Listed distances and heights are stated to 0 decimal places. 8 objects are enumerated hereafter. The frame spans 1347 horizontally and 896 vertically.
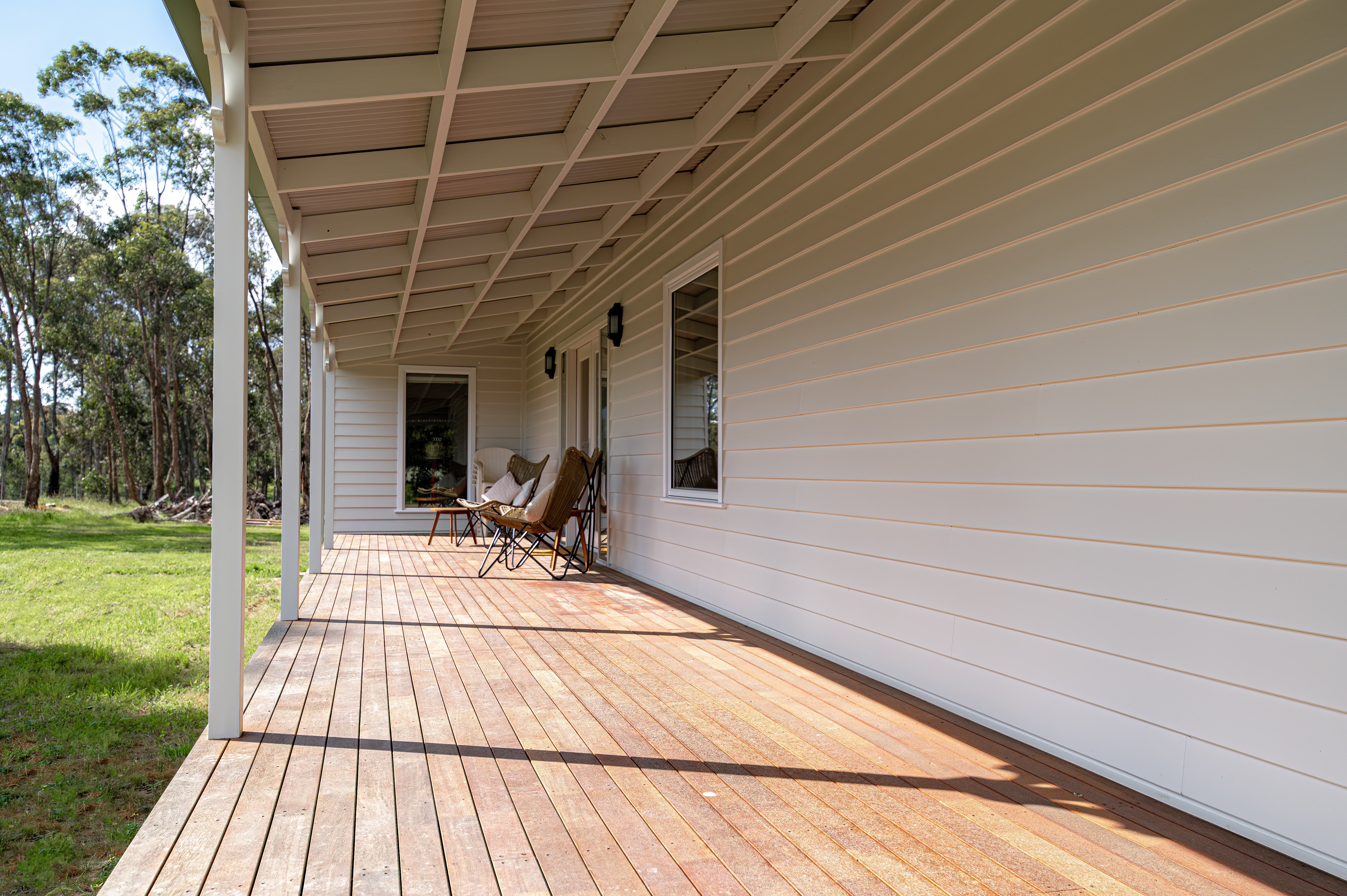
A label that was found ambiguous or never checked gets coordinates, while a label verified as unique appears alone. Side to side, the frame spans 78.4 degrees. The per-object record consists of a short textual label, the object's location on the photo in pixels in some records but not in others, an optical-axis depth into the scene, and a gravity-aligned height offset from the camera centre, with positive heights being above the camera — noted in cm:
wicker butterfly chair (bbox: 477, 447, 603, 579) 622 -43
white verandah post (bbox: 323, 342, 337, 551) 714 +19
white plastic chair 1002 -9
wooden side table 893 -61
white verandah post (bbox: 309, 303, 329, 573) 600 +14
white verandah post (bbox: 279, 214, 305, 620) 427 +12
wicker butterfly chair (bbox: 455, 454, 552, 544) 898 -12
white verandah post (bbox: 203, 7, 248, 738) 252 +19
